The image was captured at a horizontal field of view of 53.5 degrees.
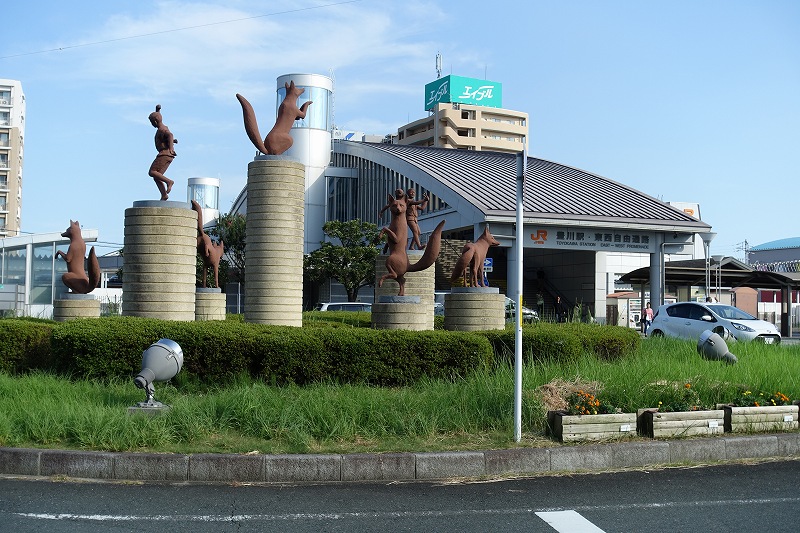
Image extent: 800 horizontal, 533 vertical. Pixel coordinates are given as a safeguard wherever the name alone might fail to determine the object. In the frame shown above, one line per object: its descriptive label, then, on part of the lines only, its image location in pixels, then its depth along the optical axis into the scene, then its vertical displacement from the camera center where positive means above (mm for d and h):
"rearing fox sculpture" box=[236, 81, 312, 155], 14242 +3134
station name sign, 36000 +3123
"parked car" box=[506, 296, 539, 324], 24781 -211
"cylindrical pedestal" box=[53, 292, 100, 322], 16844 -152
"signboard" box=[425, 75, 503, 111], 82000 +22384
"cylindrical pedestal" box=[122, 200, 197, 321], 13508 +674
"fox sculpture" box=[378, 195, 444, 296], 13836 +1004
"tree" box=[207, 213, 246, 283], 47500 +4052
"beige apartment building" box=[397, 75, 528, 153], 80688 +19195
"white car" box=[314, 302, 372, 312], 28594 -108
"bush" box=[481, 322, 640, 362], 11117 -529
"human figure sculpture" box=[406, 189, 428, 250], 15545 +1945
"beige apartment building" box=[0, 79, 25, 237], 86875 +16360
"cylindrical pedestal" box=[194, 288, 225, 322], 19234 -69
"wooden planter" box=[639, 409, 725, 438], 7828 -1153
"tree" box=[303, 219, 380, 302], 42500 +2081
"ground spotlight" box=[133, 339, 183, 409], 7902 -658
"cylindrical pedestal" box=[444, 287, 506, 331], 14141 -58
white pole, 7414 -363
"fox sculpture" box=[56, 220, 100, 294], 16953 +619
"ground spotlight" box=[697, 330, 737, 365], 11695 -591
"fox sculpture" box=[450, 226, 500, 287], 14695 +809
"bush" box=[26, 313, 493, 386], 10070 -651
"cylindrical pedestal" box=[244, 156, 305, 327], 13828 +1004
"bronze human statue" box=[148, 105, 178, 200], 14320 +2727
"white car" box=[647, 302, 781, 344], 21891 -399
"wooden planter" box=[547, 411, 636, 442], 7457 -1142
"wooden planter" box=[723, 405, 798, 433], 8102 -1128
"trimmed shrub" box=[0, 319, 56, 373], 11258 -697
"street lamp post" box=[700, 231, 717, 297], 33294 +3104
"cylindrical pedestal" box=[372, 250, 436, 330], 18719 +505
